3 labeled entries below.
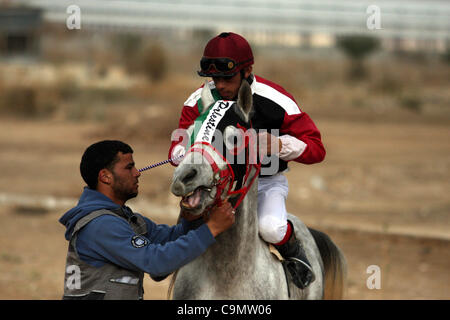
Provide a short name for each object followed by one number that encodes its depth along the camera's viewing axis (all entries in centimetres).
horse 643
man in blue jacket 707
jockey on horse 766
